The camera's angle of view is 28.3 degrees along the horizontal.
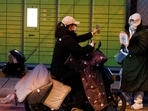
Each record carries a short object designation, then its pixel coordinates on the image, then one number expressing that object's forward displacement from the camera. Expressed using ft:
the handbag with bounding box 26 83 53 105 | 16.19
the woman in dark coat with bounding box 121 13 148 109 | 18.47
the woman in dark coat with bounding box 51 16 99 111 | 16.78
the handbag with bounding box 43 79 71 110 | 16.63
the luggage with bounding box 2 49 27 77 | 19.16
